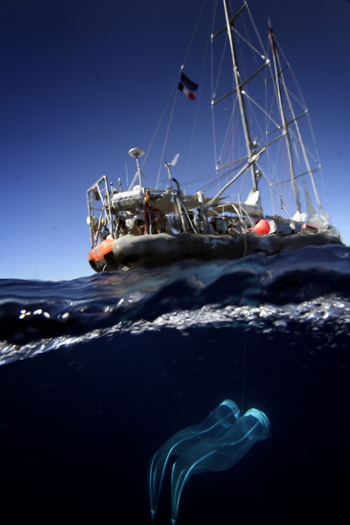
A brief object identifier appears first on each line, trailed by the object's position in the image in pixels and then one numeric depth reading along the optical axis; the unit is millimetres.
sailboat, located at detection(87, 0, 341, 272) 11852
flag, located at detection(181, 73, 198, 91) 19734
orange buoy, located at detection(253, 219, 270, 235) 16109
